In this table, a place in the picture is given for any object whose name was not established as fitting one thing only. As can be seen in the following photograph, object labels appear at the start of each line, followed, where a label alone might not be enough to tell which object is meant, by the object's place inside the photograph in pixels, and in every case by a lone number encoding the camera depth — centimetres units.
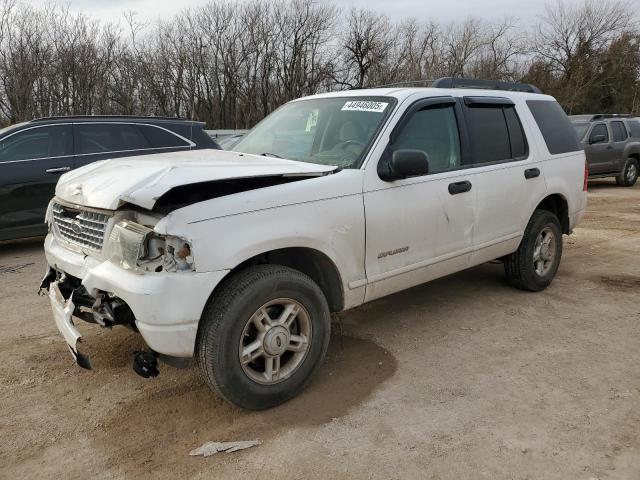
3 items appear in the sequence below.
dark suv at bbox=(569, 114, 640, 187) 1454
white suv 278
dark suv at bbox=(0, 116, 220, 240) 701
